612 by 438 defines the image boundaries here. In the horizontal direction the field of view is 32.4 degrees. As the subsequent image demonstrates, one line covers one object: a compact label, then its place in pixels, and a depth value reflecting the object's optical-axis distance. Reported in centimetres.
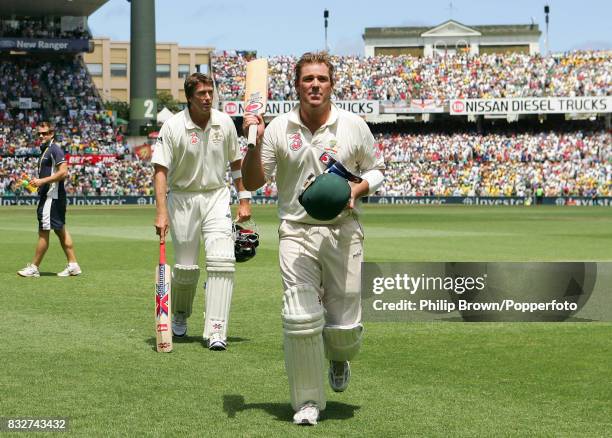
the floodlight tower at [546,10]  10744
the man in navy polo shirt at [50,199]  1561
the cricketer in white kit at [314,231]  648
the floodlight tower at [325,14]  10381
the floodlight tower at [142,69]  6906
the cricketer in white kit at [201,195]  948
